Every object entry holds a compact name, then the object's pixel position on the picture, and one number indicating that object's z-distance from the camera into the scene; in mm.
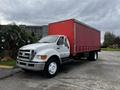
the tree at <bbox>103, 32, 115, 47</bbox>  39135
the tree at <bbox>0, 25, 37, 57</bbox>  7345
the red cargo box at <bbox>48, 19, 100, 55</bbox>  5309
